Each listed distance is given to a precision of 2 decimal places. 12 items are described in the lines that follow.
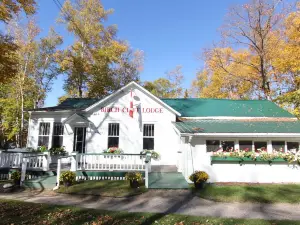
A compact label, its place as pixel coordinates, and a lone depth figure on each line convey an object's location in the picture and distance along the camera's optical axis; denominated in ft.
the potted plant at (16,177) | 35.06
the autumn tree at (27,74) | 79.00
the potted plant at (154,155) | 45.68
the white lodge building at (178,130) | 38.29
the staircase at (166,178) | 33.68
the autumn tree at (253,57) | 73.76
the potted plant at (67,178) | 33.42
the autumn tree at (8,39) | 41.55
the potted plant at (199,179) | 33.63
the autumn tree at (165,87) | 134.57
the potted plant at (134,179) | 32.96
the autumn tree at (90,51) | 87.97
